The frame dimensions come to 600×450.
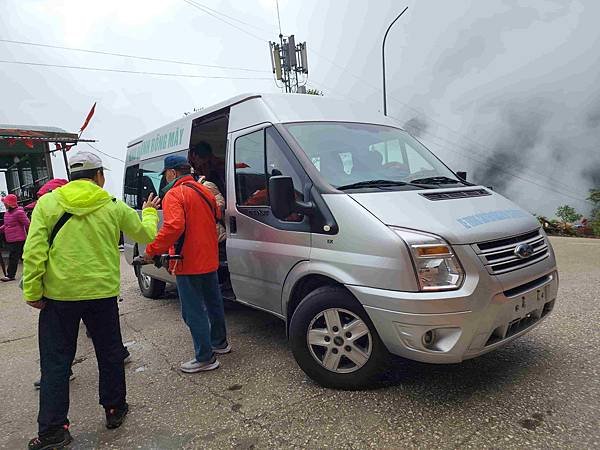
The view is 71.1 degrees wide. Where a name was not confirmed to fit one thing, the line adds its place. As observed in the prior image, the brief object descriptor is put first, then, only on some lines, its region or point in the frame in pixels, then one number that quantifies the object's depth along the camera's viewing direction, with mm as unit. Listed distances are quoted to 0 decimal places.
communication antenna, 21641
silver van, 2531
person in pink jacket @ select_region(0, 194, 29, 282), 8969
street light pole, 14723
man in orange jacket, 3346
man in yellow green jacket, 2557
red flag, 10344
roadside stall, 10914
